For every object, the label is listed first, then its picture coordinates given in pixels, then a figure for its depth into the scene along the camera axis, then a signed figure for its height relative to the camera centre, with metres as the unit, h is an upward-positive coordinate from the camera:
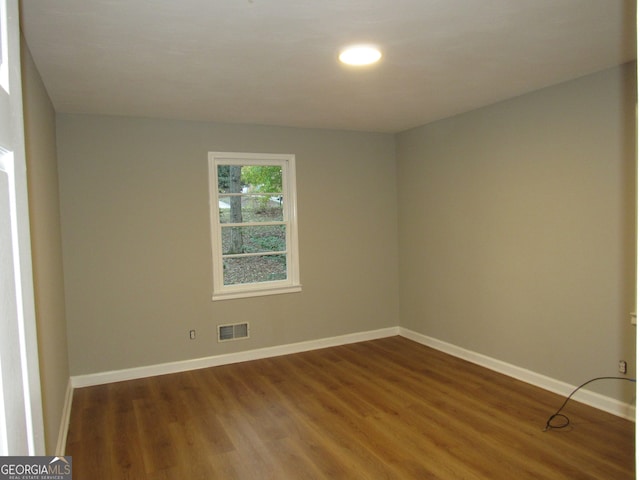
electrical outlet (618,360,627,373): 3.12 -1.04
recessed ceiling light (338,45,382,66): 2.57 +1.01
